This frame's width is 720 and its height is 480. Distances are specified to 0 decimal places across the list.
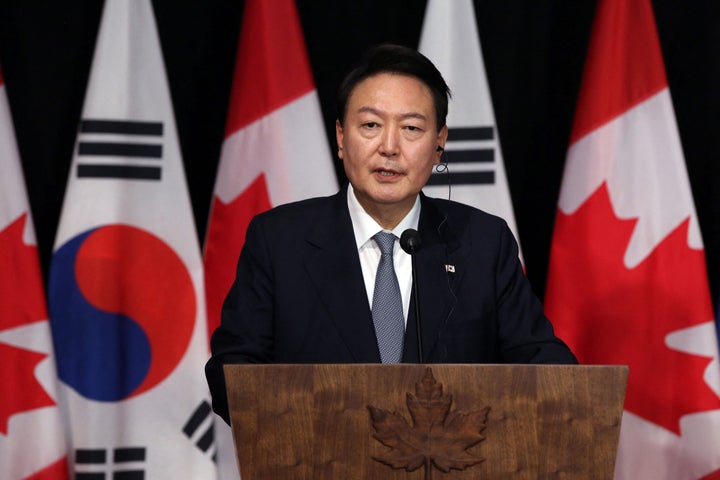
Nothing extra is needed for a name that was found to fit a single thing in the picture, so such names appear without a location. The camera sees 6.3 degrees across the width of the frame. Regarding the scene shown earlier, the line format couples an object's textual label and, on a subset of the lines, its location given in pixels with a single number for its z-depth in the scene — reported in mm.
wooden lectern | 9471
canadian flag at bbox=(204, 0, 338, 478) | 10671
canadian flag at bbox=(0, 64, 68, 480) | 10533
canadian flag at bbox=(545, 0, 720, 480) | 10617
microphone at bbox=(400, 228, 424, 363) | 9672
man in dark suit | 9809
